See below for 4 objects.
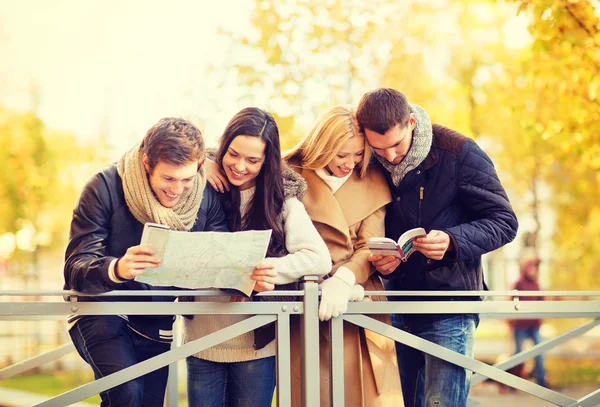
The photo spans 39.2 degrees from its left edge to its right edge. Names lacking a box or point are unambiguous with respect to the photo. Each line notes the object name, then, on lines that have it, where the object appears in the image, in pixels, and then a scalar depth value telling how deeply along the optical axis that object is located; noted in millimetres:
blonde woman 3822
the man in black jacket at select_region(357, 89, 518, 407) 3789
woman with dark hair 3709
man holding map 3344
